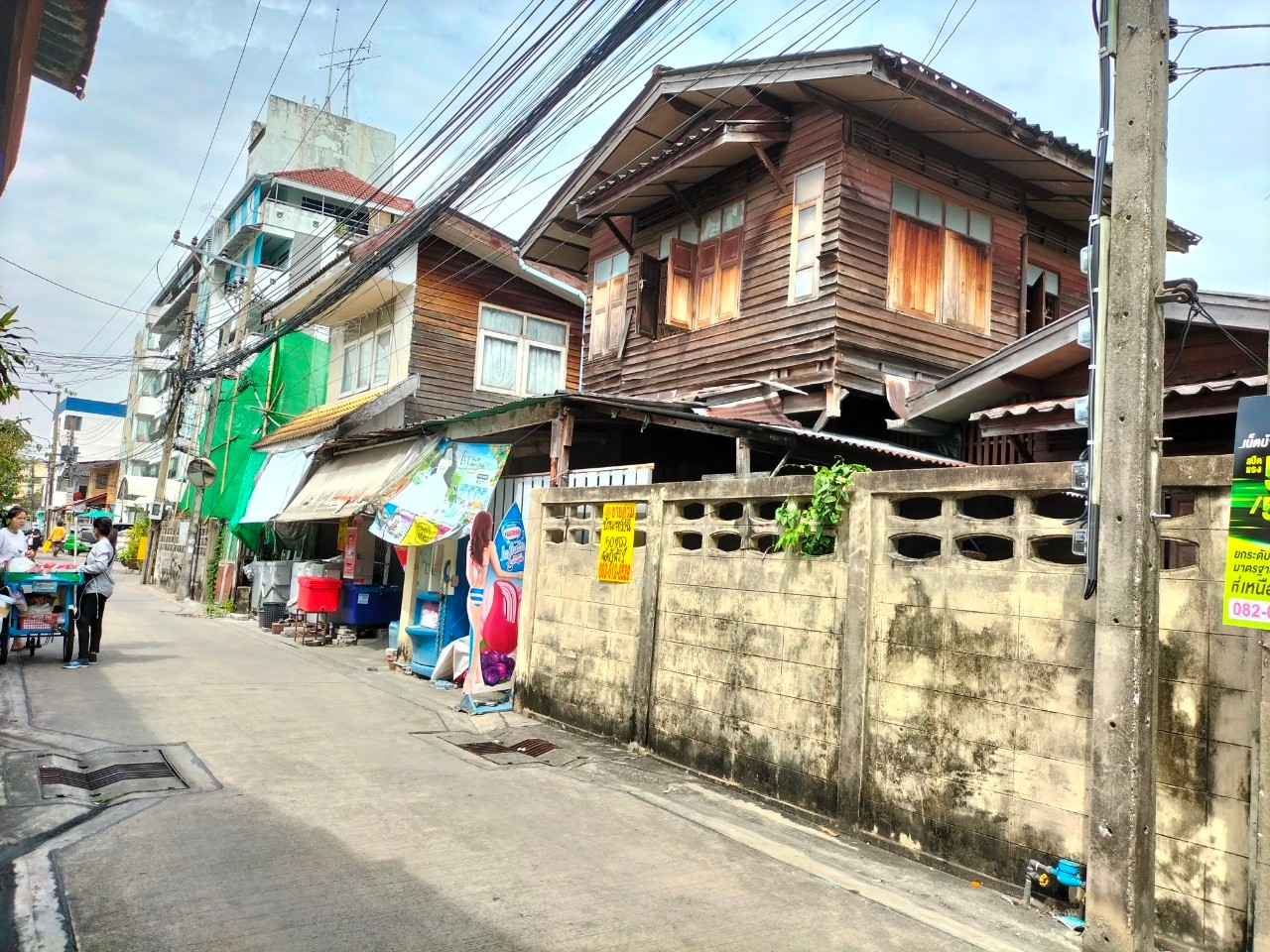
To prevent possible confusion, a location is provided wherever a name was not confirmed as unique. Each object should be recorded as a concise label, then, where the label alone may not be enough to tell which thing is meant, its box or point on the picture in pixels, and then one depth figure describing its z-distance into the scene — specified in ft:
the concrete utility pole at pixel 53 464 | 157.77
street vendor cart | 35.06
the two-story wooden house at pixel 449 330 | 60.64
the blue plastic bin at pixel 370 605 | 52.49
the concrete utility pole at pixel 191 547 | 74.02
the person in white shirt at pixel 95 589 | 35.58
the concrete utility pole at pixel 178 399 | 81.46
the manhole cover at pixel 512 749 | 24.81
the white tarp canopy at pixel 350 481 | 41.70
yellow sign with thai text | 26.84
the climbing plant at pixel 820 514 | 20.18
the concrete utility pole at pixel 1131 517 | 13.37
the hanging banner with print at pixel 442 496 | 34.73
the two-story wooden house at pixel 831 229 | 37.19
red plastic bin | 51.13
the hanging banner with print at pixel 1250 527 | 12.39
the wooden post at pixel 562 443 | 31.48
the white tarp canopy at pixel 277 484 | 55.16
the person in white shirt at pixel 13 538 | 33.60
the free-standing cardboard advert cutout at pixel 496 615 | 31.73
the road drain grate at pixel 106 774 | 19.77
